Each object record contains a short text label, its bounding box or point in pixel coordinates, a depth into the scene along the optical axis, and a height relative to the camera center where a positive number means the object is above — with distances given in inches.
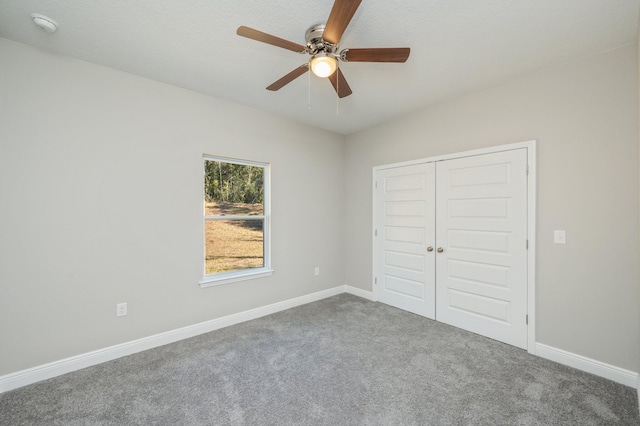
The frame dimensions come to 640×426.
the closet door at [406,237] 135.8 -12.4
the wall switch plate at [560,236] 97.0 -7.7
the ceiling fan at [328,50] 62.0 +41.8
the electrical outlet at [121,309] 101.0 -35.4
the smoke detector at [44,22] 73.5 +52.0
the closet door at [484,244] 107.1 -12.8
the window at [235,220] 128.1 -3.3
